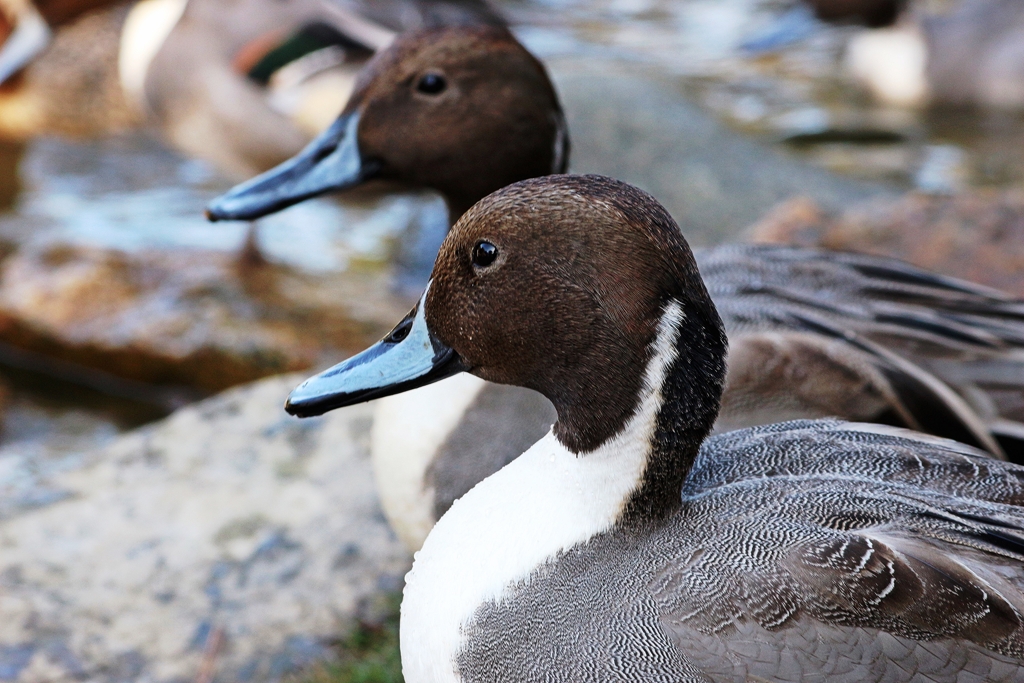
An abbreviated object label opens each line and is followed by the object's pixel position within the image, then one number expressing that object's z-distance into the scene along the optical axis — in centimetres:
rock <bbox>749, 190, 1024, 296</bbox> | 724
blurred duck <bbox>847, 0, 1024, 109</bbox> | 1364
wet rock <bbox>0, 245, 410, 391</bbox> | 862
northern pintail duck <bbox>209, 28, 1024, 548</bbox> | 474
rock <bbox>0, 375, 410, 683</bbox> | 533
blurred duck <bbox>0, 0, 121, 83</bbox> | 1211
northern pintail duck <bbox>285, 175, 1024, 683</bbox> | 329
